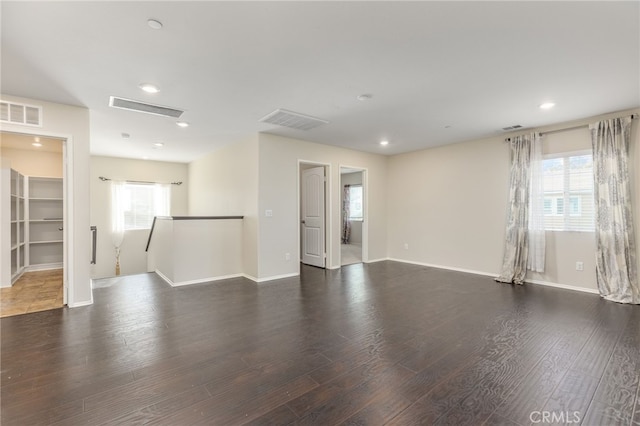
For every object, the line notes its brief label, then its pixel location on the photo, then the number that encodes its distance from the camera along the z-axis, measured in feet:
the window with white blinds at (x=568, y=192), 13.98
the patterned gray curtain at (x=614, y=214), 12.53
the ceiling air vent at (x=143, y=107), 11.21
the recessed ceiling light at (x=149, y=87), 9.88
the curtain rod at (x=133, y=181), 22.34
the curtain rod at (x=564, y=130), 14.00
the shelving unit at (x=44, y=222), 18.74
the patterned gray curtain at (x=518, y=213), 15.48
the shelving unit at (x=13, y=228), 14.40
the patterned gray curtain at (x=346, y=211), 33.35
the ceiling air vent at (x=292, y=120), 12.88
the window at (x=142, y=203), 23.51
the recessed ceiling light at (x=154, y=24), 6.54
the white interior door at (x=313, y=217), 19.84
